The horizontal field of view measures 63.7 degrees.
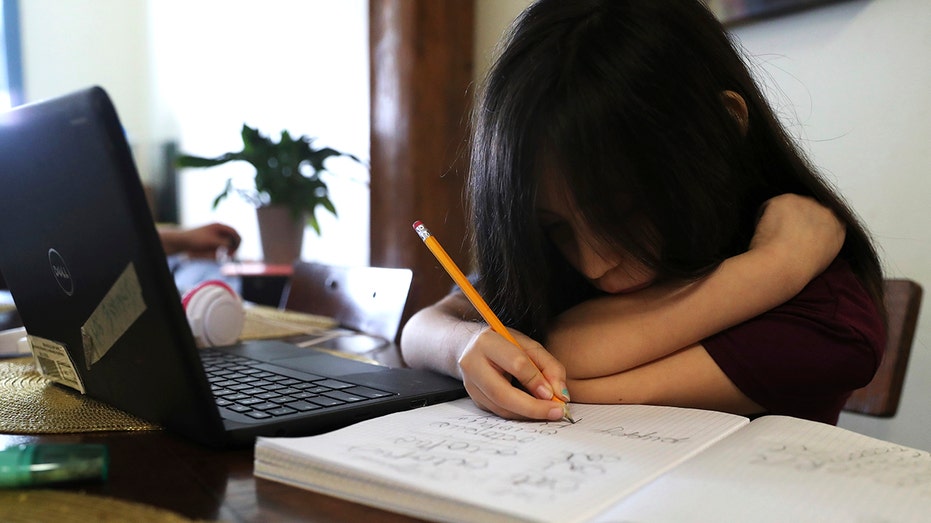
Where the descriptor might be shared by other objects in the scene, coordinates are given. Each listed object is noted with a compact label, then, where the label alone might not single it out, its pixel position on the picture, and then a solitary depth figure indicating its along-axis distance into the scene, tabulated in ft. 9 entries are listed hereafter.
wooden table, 1.18
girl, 1.79
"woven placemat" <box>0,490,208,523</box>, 1.11
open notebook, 1.14
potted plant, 8.30
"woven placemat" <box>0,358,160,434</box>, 1.68
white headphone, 2.89
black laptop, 1.34
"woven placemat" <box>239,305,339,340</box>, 3.35
